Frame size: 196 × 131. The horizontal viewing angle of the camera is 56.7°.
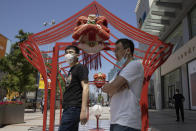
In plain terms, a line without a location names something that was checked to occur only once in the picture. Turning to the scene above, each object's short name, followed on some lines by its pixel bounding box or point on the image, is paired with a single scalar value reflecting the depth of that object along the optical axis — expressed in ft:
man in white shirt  4.99
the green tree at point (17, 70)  51.47
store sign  38.96
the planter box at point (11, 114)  23.88
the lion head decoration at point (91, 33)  12.67
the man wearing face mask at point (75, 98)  6.79
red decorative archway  14.43
